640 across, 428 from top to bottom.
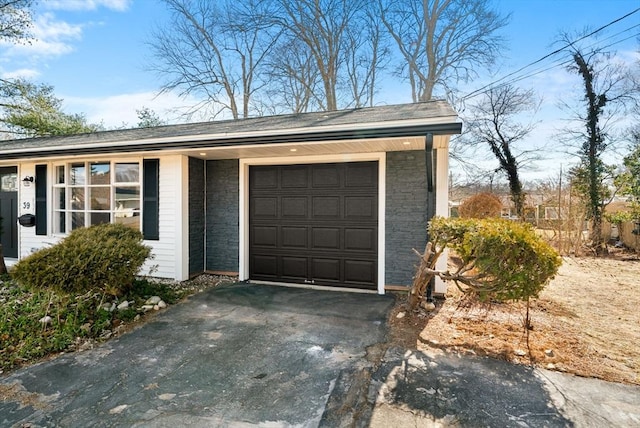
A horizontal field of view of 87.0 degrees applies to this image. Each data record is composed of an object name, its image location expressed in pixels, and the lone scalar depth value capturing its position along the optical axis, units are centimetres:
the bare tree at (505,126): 1434
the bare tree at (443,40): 1358
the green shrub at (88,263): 384
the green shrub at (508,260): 326
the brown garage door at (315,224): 578
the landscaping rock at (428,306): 468
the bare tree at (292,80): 1533
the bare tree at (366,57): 1504
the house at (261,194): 538
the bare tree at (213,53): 1534
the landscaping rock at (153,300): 491
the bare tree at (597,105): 1204
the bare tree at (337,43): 1474
